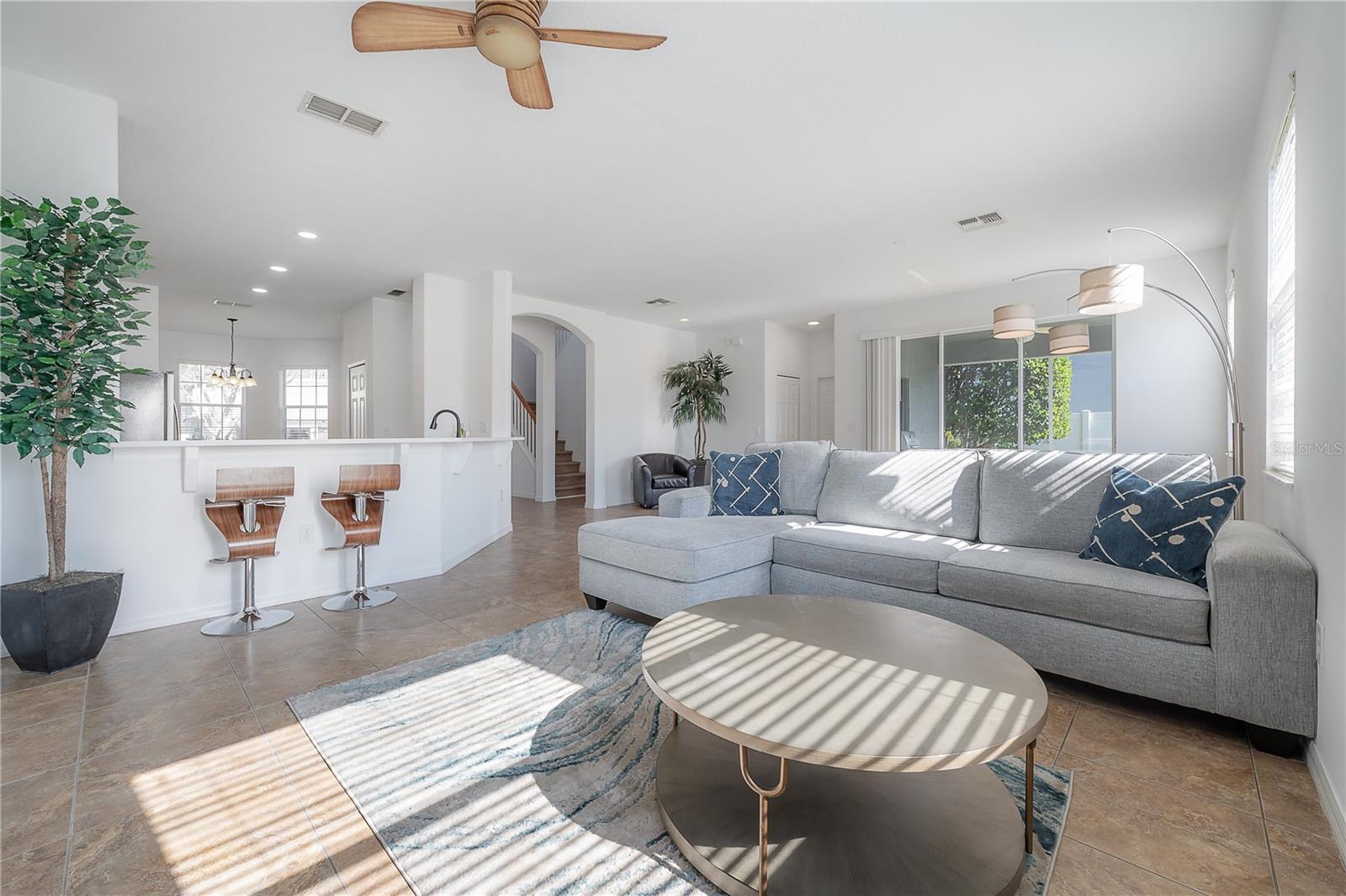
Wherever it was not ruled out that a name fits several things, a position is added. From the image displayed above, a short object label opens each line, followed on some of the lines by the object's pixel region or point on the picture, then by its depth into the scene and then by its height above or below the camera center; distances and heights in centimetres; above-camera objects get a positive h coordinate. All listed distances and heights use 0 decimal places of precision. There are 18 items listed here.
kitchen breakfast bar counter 294 -46
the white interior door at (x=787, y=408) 895 +53
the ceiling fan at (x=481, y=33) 188 +140
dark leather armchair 783 -46
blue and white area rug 137 -100
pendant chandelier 764 +90
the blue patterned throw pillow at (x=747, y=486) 376 -29
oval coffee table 120 -61
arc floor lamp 286 +71
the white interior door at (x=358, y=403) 744 +55
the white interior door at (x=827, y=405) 961 +62
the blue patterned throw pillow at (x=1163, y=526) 218 -34
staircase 926 -54
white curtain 733 +61
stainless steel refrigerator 461 +30
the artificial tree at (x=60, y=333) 239 +49
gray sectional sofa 187 -55
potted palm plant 866 +83
